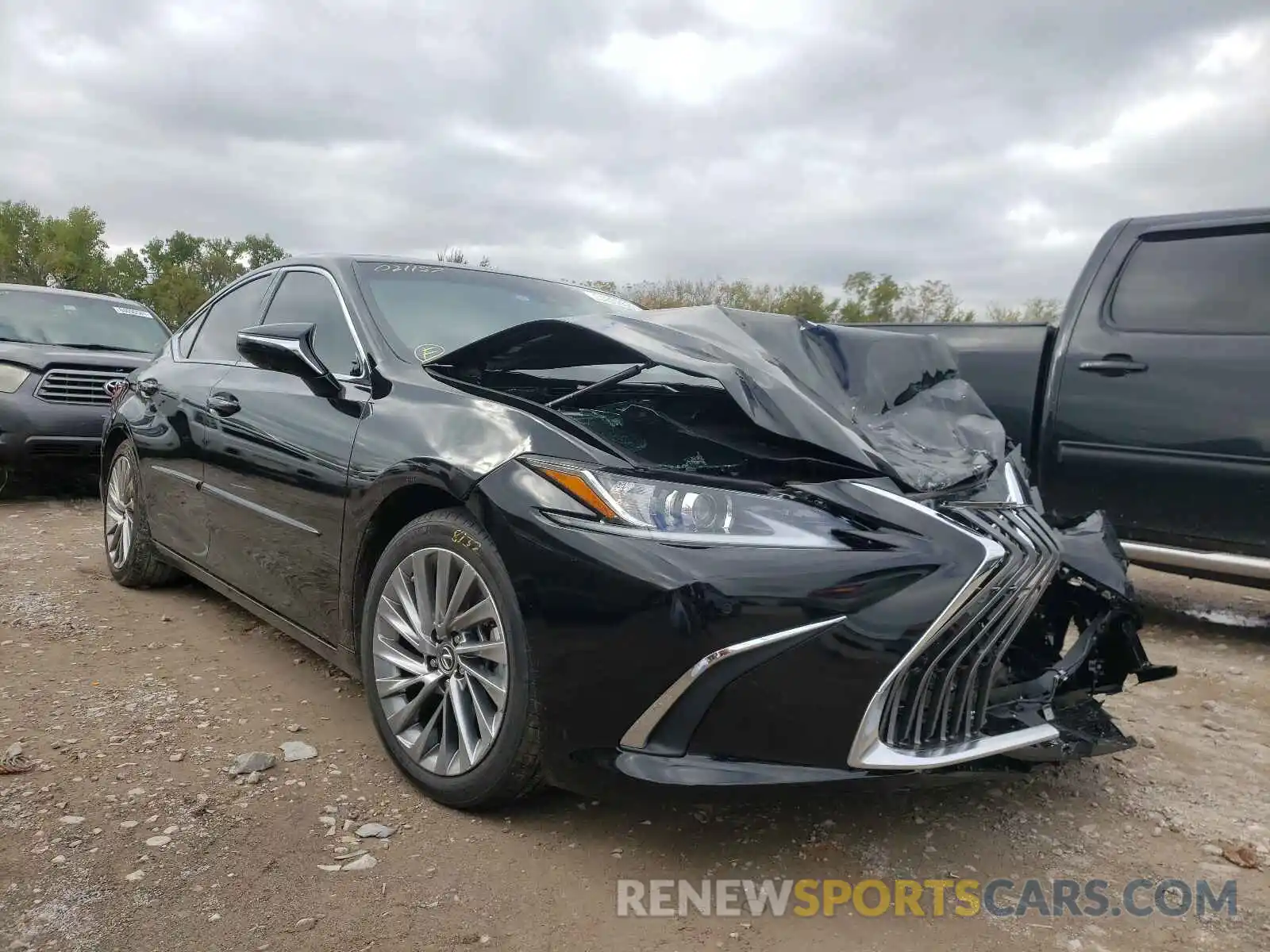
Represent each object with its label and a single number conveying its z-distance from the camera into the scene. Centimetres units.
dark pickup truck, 395
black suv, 676
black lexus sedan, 193
